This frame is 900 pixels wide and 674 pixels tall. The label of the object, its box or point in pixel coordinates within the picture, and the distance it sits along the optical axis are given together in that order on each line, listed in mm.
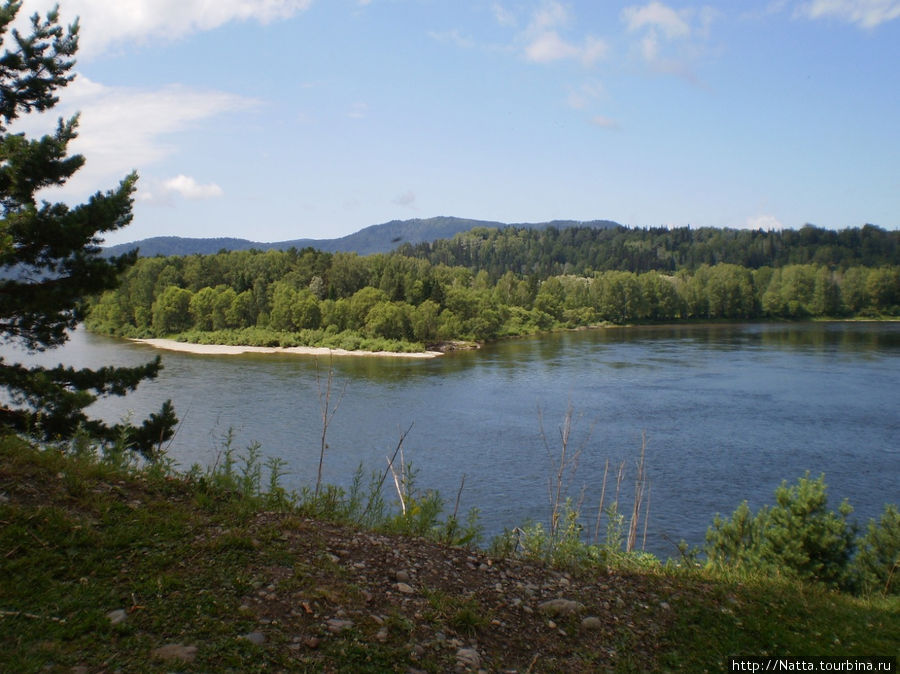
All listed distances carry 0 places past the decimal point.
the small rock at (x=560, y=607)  4625
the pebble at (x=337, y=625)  3937
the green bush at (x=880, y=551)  10105
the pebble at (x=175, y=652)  3498
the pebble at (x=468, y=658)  3863
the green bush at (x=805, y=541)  10445
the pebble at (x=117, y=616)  3727
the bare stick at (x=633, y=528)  6371
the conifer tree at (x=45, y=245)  10078
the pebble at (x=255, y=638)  3709
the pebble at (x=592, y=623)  4520
